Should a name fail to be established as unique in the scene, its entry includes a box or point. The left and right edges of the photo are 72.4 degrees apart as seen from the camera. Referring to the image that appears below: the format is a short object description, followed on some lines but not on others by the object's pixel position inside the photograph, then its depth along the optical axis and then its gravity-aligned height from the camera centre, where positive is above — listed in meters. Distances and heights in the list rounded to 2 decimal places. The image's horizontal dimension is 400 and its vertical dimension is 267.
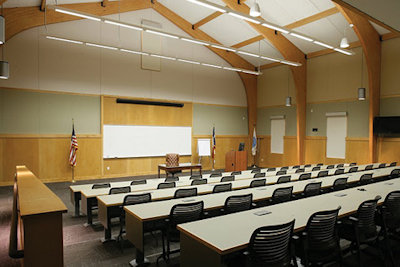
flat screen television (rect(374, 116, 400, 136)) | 10.20 +0.17
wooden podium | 12.77 -1.42
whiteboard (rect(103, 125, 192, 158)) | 11.34 -0.43
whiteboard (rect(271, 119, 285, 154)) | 14.40 -0.23
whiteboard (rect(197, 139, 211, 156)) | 13.34 -0.80
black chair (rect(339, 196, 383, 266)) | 3.27 -1.22
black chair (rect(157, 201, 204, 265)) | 3.51 -1.12
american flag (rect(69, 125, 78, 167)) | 10.12 -0.69
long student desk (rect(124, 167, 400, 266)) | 3.36 -1.08
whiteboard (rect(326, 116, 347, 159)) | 11.96 -0.25
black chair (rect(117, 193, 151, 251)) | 4.21 -1.09
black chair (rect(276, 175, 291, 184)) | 6.32 -1.14
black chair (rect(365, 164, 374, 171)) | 8.60 -1.17
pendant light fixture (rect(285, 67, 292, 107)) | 12.62 +1.37
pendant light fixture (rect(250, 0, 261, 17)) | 6.12 +2.72
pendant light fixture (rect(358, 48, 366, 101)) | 10.01 +1.36
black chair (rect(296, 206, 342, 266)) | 2.90 -1.19
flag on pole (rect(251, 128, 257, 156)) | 14.54 -0.79
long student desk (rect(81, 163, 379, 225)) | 5.06 -1.20
